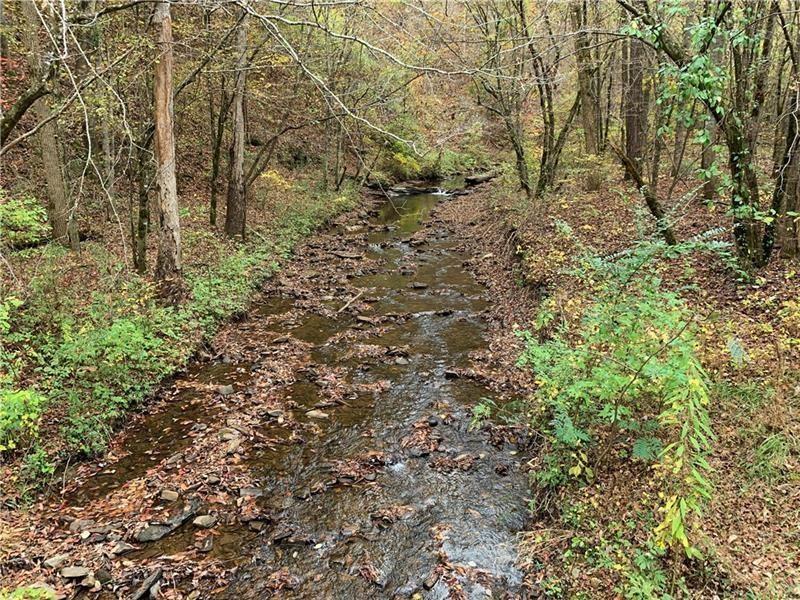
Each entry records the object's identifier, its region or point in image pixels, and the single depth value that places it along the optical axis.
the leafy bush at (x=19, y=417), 4.80
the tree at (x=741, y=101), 6.75
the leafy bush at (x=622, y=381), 4.39
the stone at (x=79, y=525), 4.98
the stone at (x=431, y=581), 4.50
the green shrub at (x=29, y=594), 3.84
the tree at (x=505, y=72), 15.09
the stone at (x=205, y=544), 4.93
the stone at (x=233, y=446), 6.37
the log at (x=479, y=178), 31.39
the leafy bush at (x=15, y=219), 6.79
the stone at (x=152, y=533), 4.99
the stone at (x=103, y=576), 4.48
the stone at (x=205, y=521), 5.23
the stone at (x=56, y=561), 4.54
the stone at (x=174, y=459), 6.14
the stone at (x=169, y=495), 5.53
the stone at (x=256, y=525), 5.21
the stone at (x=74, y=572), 4.46
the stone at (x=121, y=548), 4.79
